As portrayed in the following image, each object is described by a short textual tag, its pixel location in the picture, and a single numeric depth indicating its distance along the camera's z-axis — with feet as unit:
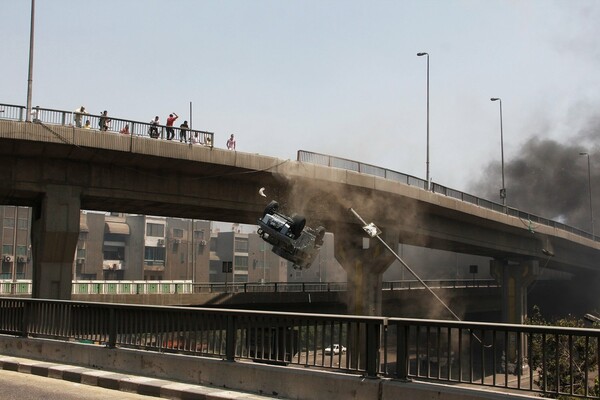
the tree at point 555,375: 24.20
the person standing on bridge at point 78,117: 82.70
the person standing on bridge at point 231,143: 102.05
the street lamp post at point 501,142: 193.03
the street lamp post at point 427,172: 130.60
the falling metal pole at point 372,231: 99.45
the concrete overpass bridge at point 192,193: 83.87
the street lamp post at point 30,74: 80.24
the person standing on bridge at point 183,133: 90.33
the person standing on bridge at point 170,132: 89.67
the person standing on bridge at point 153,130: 88.37
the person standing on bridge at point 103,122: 84.99
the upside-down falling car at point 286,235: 76.69
